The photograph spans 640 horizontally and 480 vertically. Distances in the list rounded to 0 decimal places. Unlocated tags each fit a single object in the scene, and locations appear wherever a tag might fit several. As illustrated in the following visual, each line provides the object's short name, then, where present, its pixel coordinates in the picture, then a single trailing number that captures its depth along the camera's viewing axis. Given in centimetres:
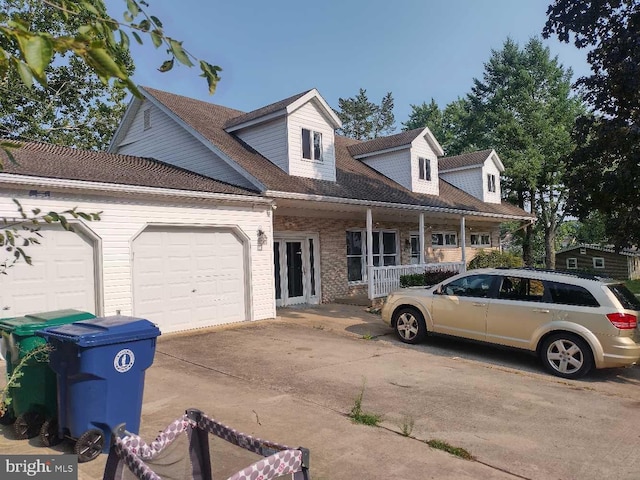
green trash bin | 424
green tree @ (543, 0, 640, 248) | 901
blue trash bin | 388
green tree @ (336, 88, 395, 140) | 5625
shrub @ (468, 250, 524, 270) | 2011
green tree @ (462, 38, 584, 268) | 2453
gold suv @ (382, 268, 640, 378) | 686
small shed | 4200
